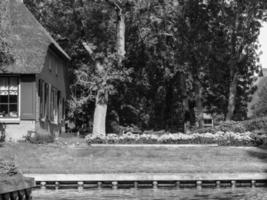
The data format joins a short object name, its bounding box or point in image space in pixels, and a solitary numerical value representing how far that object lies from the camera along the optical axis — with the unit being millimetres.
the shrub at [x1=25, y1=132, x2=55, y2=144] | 40688
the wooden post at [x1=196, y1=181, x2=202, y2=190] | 31461
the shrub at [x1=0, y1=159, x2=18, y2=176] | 22011
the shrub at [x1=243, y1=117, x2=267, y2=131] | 47812
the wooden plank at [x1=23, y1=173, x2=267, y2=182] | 30844
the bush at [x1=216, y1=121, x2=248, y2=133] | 47812
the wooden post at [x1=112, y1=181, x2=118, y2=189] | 30953
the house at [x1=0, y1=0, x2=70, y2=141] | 42281
